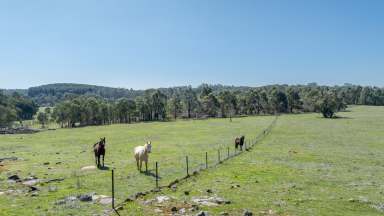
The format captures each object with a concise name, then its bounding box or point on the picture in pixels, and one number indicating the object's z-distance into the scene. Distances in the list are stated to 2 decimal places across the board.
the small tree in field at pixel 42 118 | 151.25
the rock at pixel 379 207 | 21.64
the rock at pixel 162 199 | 21.96
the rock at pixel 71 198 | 22.12
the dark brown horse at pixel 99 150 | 36.41
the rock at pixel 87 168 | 34.34
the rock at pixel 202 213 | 19.17
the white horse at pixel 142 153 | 32.78
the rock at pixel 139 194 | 22.81
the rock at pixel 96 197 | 22.14
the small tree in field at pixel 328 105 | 140.88
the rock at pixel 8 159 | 43.83
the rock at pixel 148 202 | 21.44
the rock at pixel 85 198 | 22.05
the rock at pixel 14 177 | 29.27
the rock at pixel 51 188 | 25.00
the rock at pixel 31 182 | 27.51
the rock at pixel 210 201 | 21.69
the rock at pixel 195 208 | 20.33
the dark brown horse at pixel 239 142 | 50.69
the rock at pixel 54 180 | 28.75
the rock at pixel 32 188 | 25.21
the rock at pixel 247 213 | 19.76
